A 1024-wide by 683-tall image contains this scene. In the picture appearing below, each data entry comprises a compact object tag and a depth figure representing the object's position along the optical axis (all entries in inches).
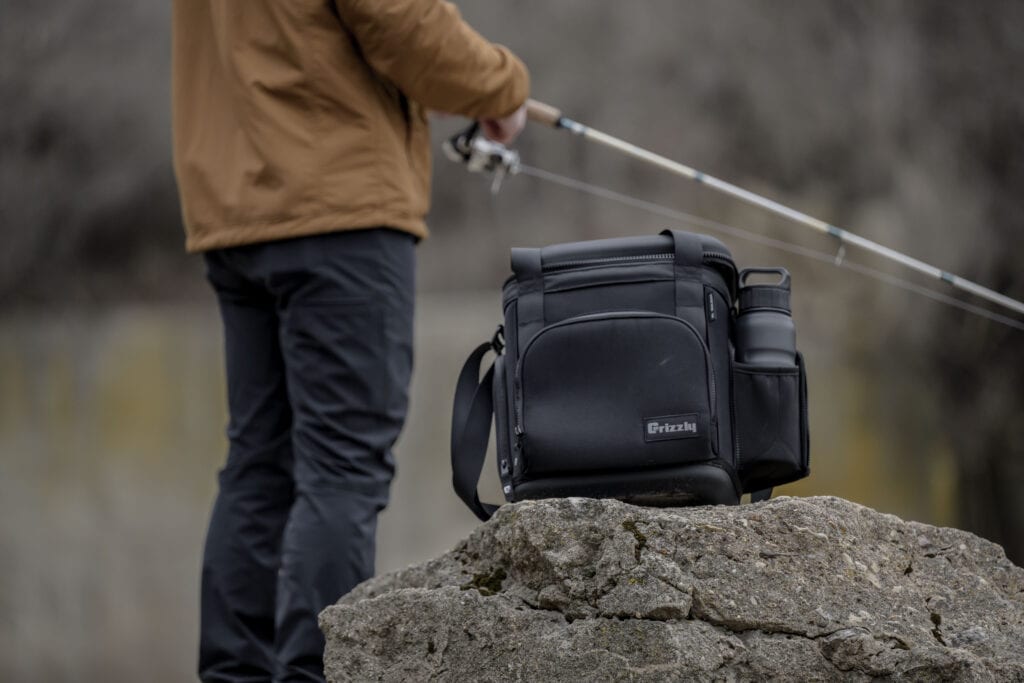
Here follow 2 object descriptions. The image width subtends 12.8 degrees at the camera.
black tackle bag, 217.8
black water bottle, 220.4
